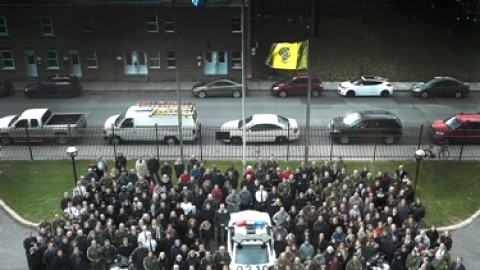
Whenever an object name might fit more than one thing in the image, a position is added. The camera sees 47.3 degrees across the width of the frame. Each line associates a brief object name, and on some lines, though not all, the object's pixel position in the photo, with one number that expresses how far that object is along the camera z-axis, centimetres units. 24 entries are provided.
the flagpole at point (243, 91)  2126
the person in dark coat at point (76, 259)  1600
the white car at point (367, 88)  3406
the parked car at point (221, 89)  3388
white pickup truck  2636
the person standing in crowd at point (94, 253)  1611
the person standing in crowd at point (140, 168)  2119
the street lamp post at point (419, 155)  1989
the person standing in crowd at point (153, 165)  2169
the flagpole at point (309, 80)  2000
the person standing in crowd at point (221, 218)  1778
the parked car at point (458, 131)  2606
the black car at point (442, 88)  3397
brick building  3638
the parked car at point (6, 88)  3420
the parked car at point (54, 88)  3403
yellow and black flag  2036
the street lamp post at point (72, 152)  2005
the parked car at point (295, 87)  3384
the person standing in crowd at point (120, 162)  2156
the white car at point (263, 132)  2623
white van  2628
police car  1599
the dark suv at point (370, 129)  2633
